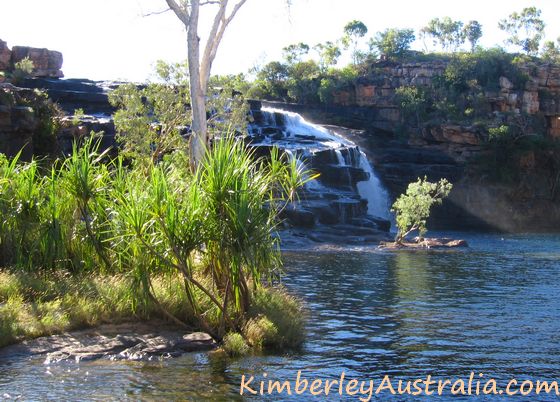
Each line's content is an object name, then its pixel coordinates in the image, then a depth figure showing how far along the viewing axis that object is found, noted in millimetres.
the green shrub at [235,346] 12836
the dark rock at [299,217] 42062
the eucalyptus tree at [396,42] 82812
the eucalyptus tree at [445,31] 100562
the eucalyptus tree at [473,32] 99500
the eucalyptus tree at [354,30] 95812
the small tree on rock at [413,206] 40062
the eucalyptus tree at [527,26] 101000
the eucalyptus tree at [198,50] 22703
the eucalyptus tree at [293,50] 85612
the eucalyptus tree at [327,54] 90750
